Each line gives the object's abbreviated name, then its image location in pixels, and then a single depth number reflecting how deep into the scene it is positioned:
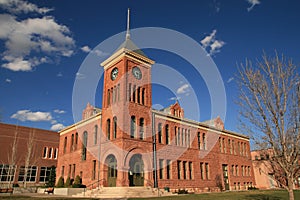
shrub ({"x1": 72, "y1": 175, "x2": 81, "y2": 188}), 24.75
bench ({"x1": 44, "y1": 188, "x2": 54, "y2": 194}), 25.69
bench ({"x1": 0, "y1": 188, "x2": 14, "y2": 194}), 22.91
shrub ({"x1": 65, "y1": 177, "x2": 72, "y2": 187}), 27.26
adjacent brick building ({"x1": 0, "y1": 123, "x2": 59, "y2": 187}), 37.28
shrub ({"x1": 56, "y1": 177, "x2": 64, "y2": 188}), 28.06
